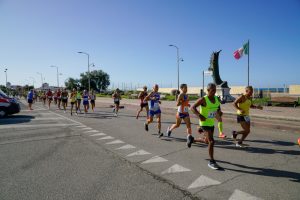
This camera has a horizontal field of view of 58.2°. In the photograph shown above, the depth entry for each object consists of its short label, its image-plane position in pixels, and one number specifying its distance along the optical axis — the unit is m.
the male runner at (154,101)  9.59
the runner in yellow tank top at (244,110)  7.59
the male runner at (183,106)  7.95
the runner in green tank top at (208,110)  5.78
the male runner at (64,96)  21.62
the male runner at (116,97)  17.62
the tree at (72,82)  121.81
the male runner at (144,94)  13.06
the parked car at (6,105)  16.94
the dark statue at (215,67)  36.25
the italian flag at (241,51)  26.74
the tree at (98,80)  120.06
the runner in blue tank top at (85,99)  19.41
